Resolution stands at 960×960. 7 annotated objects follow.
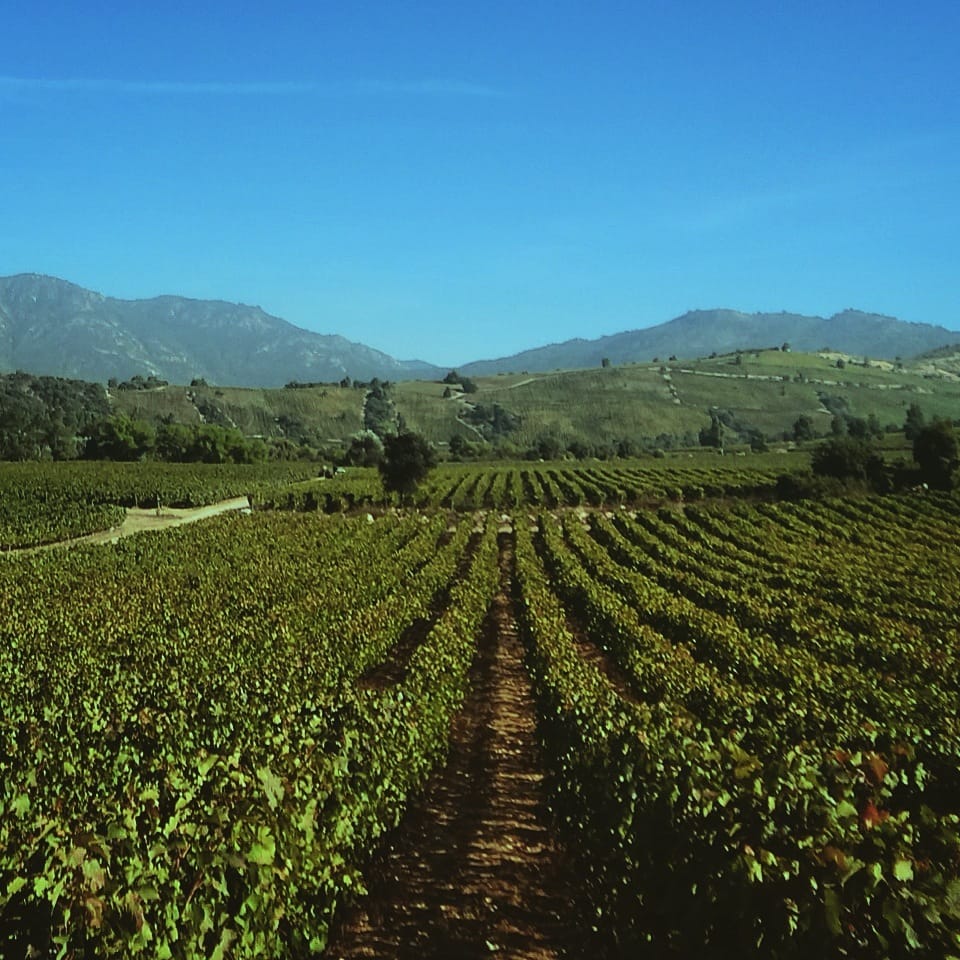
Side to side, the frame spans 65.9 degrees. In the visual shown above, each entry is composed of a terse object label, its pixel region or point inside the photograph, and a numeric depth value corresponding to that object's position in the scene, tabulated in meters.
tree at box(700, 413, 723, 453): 185.38
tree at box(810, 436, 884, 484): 85.00
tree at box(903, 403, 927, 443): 155.38
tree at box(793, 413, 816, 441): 185.12
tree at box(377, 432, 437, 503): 79.88
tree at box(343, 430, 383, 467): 139.62
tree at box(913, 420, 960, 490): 77.06
